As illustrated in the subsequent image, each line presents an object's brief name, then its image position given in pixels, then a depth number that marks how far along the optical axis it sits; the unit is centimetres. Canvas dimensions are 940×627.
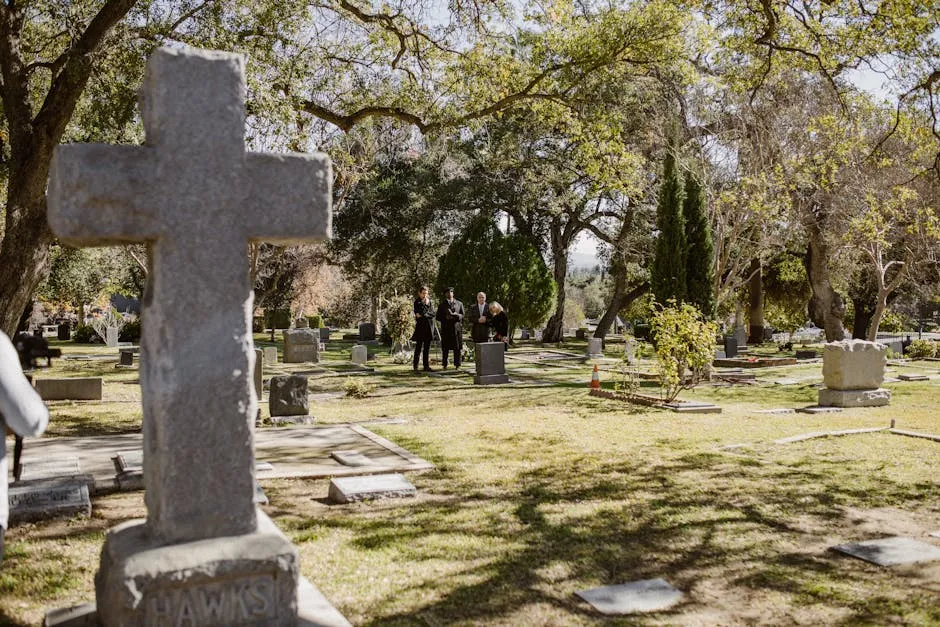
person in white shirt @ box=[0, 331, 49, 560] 281
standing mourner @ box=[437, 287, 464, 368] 1869
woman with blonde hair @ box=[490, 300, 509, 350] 1819
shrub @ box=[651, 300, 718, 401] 1273
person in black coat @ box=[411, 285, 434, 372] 1773
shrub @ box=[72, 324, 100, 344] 3031
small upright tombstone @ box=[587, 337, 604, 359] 2405
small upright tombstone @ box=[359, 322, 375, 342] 3000
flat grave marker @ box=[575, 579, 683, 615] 409
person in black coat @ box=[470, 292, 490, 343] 1788
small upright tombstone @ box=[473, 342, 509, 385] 1545
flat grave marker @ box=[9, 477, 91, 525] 532
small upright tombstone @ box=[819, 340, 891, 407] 1284
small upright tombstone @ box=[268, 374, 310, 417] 1017
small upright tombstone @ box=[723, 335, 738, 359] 2361
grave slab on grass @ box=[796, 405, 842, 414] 1226
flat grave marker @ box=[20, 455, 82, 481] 619
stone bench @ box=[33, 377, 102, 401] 1217
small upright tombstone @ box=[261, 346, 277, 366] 2080
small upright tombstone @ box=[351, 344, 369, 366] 1986
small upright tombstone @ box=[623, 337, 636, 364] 2064
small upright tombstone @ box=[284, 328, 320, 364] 2064
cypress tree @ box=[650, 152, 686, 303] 1792
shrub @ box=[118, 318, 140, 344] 3050
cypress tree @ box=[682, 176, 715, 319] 1789
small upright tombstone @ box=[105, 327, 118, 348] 2783
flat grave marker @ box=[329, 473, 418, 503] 603
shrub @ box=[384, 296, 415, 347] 2195
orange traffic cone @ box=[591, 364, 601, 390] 1405
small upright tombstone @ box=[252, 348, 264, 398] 1159
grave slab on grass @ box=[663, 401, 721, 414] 1186
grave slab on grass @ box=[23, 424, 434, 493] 682
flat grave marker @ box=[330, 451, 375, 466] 730
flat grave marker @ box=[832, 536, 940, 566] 485
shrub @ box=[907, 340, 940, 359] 2527
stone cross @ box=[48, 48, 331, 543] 307
